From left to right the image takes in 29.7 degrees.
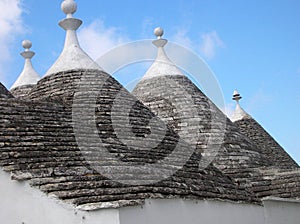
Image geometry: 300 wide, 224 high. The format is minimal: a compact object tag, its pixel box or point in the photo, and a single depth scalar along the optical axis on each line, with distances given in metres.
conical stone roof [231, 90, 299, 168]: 15.64
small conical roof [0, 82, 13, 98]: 11.29
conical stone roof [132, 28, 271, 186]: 11.53
